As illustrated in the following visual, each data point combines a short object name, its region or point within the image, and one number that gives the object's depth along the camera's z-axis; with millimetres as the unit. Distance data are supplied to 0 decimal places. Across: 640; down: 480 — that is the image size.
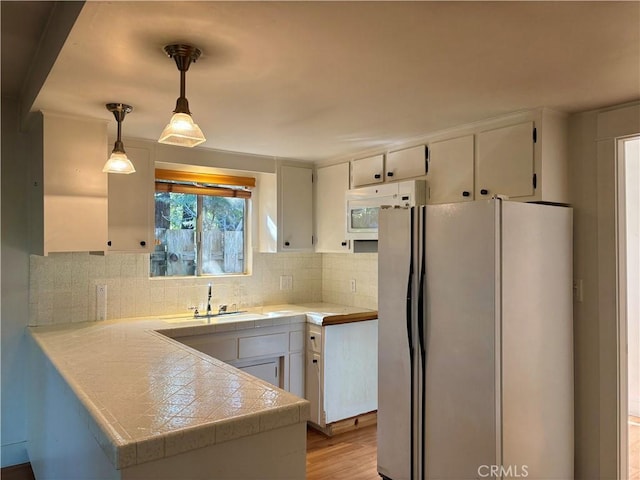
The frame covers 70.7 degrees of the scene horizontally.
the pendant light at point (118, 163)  2193
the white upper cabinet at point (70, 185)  2539
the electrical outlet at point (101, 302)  3238
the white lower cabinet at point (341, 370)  3506
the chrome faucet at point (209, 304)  3706
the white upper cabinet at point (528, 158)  2445
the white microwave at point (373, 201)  3037
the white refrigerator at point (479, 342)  2195
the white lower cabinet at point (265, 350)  3182
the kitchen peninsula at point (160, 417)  1244
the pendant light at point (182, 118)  1618
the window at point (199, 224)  3711
